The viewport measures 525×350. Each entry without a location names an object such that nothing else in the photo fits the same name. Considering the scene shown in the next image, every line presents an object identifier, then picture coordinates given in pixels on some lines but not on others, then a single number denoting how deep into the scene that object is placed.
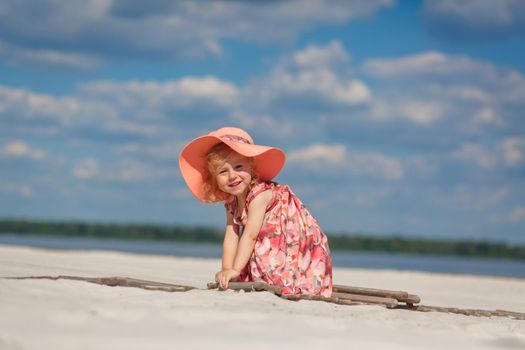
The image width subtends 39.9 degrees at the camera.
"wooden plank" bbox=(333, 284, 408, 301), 4.86
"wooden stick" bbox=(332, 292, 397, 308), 4.69
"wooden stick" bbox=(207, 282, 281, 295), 4.38
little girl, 4.86
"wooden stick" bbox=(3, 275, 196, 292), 4.34
